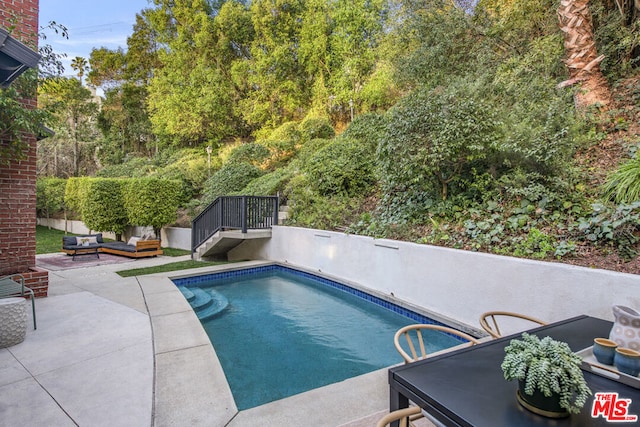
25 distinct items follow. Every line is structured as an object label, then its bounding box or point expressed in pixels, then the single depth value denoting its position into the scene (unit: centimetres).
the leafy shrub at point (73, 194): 1286
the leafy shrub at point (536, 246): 369
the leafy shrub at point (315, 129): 1258
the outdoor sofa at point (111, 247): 898
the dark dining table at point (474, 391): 119
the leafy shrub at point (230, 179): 1097
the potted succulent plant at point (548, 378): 116
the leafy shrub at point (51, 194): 1511
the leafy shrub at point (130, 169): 1599
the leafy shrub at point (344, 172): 771
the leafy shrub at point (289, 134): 1286
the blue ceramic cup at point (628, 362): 142
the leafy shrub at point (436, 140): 474
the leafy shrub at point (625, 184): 359
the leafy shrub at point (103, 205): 1040
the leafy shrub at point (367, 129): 853
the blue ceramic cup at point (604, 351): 155
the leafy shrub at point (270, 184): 939
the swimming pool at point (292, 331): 324
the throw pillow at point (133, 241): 959
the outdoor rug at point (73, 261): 790
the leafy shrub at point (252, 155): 1248
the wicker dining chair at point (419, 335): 186
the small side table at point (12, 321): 332
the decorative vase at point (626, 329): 161
